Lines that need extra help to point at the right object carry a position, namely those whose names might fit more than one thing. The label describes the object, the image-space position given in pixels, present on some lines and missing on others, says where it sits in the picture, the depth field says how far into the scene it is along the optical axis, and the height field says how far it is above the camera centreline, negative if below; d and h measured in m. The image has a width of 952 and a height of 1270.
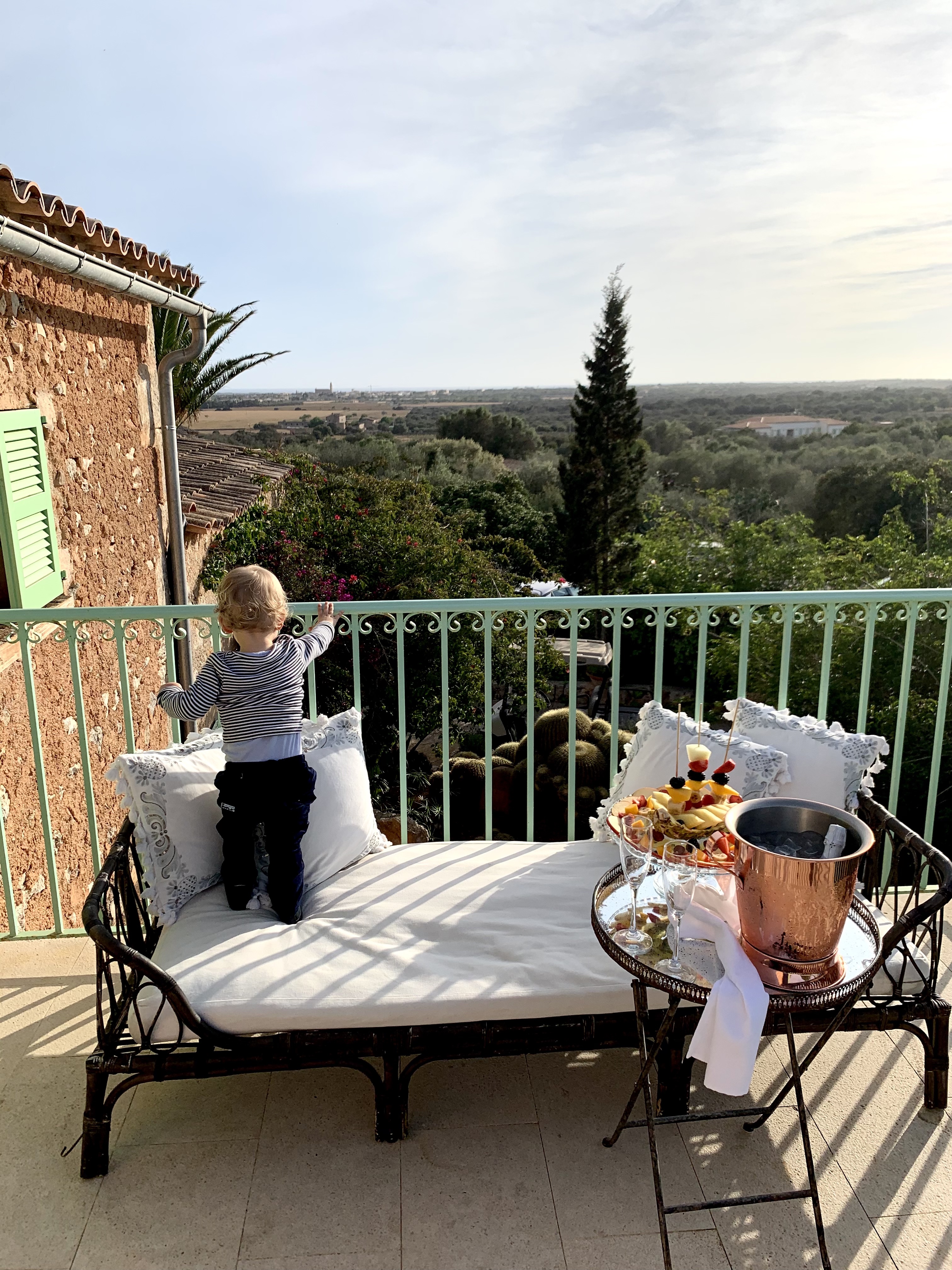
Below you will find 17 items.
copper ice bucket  1.51 -0.81
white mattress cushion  1.92 -1.20
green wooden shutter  3.79 -0.34
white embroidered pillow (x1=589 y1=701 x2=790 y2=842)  2.39 -0.89
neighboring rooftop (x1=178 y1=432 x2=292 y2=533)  8.53 -0.50
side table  1.58 -1.03
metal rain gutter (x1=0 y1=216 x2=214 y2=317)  3.24 +0.77
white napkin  1.51 -1.00
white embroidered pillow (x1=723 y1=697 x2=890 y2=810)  2.39 -0.87
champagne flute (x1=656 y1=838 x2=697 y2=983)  1.63 -0.89
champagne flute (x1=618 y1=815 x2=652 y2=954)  1.70 -0.80
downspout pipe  6.72 -0.17
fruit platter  1.70 -0.73
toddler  2.27 -0.75
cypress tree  24.83 -1.07
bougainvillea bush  10.12 -1.77
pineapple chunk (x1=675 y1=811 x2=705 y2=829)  1.70 -0.73
